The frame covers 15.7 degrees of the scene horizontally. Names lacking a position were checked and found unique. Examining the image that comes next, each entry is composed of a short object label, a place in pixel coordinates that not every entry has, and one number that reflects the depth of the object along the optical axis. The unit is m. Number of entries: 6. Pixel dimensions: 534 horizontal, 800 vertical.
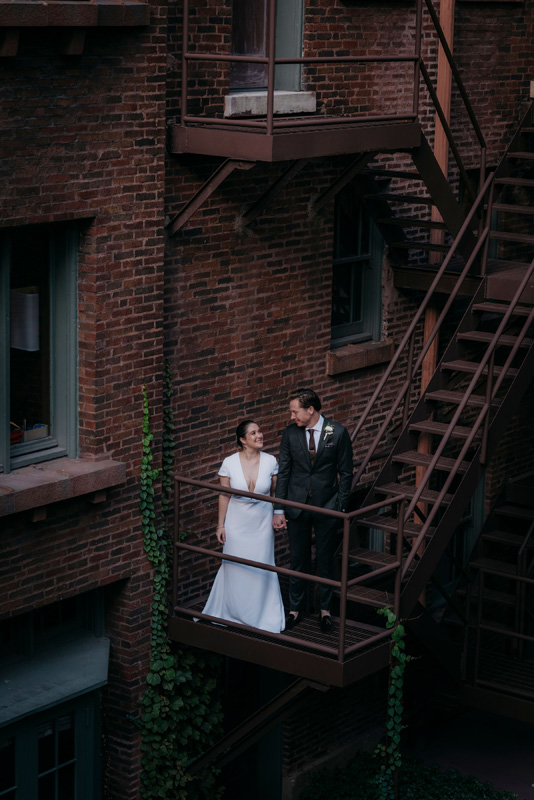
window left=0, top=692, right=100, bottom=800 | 15.39
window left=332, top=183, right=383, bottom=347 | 19.28
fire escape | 14.95
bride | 15.54
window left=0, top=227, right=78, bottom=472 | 14.40
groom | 15.26
